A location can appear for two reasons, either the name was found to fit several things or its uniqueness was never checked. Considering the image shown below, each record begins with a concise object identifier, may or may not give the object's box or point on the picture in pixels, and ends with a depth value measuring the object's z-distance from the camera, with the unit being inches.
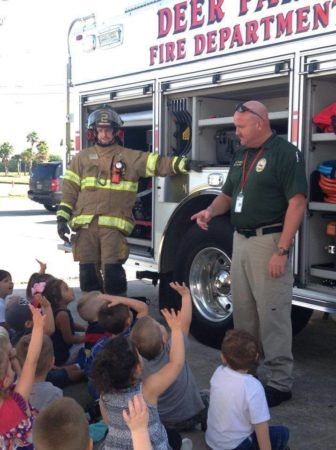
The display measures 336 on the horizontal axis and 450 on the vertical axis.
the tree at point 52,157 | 2631.2
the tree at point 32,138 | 2792.1
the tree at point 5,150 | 2645.2
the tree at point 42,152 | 2502.5
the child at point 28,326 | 164.6
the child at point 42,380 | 125.1
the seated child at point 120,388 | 102.8
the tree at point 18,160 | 2526.1
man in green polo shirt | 155.6
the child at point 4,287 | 188.4
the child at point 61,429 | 81.5
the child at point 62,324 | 182.7
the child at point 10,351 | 114.4
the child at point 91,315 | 170.6
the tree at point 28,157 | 2524.1
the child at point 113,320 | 151.9
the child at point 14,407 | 104.2
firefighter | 207.6
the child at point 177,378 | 124.7
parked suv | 784.9
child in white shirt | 119.4
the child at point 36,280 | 185.6
